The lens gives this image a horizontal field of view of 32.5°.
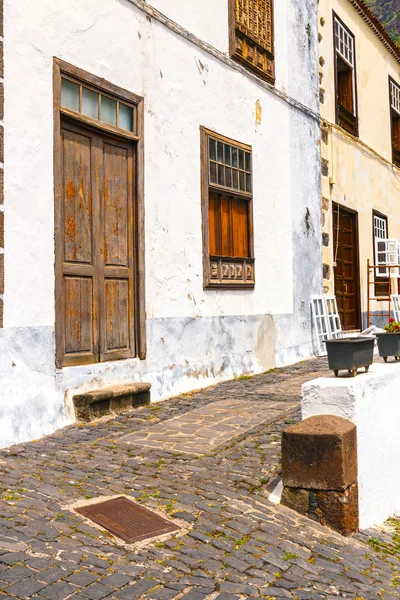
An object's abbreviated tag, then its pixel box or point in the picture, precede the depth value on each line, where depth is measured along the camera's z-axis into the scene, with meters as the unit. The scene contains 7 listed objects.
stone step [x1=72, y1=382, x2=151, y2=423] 6.15
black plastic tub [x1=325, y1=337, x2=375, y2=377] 4.91
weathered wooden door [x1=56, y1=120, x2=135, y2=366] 6.31
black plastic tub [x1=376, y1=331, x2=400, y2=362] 5.92
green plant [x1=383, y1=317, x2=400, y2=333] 6.32
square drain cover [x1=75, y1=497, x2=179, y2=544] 3.74
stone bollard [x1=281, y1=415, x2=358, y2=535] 4.24
